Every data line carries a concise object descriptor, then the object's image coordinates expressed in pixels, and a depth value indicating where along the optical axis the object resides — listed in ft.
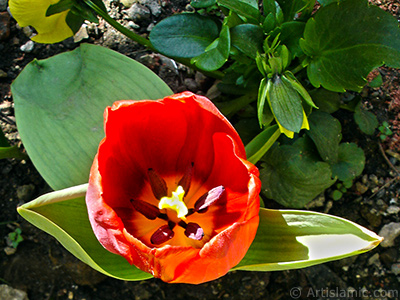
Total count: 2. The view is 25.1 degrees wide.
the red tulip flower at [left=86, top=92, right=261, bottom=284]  1.13
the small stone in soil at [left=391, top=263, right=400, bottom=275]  1.53
